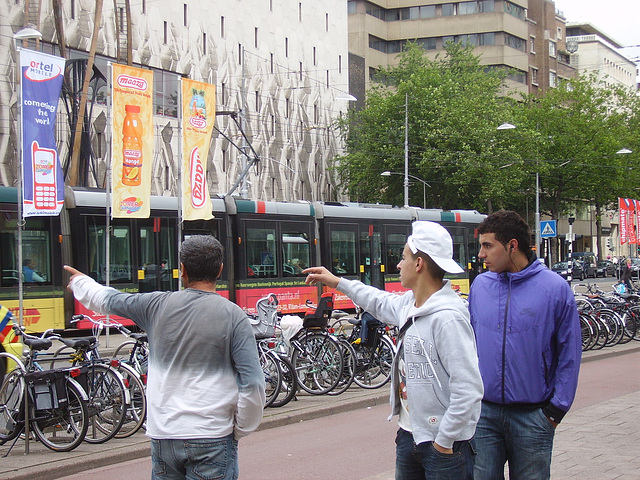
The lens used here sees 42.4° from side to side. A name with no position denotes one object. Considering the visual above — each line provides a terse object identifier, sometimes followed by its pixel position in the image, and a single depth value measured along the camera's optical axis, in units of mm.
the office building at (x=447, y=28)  69500
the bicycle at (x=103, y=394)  7531
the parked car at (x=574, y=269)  53944
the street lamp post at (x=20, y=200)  14625
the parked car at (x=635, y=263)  48762
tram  17266
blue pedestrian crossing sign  27827
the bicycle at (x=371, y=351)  10620
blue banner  14711
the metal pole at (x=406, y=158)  42250
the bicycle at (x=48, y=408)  7215
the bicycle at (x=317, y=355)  10133
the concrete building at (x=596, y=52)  96812
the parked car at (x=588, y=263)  58675
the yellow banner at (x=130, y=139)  16344
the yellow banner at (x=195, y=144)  18219
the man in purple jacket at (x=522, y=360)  3870
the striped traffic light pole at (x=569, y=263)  51700
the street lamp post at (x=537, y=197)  41094
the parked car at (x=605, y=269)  60250
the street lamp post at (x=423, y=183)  44297
